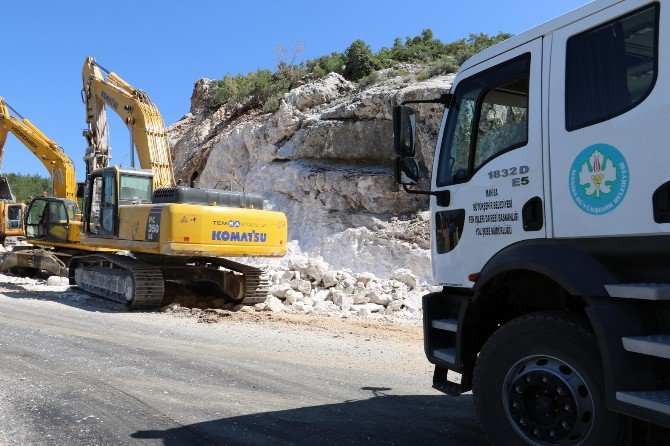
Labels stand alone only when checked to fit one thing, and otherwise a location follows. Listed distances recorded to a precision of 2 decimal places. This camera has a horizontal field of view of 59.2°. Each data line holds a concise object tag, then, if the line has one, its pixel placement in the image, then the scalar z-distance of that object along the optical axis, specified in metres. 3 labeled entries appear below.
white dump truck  2.99
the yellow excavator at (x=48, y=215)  17.17
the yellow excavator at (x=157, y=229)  11.36
